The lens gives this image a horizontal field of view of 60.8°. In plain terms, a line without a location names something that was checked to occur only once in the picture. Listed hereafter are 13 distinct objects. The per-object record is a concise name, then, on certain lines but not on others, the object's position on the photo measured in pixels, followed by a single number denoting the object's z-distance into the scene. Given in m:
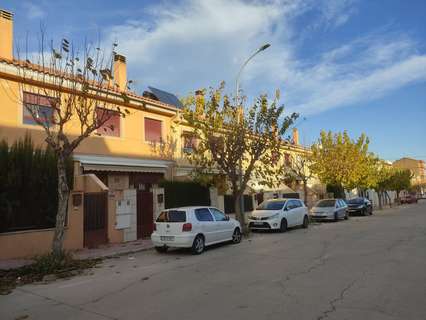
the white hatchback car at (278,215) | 18.58
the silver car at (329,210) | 25.52
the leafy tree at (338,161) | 32.12
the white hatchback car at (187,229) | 12.29
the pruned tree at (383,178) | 40.04
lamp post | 18.53
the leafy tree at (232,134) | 18.27
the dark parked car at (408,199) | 64.16
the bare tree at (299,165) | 28.94
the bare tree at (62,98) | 10.66
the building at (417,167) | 116.62
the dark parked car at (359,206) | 32.47
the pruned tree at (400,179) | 53.44
